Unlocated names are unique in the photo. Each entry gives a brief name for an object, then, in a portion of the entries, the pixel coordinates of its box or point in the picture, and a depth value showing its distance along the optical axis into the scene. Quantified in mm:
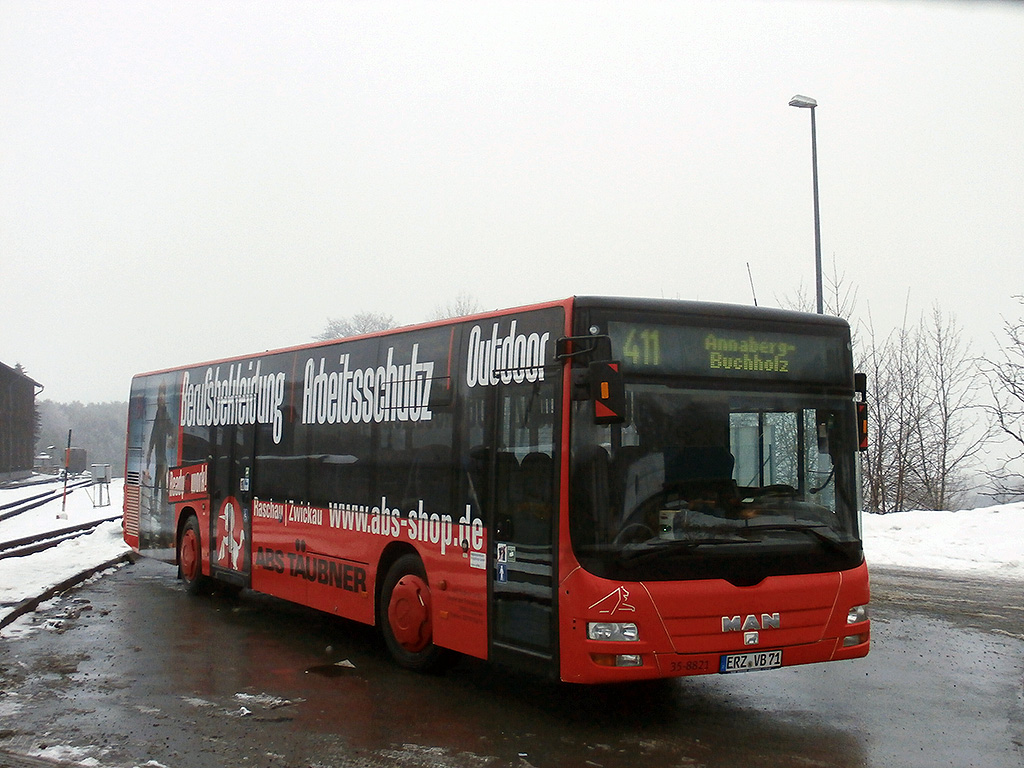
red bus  6965
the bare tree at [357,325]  81062
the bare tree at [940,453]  28766
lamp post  23875
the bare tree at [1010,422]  27484
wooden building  82375
